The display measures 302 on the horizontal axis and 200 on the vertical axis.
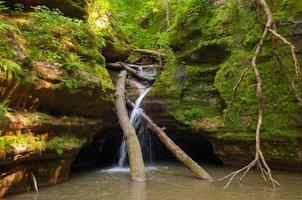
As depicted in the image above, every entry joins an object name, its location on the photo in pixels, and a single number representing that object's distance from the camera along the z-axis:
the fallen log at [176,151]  9.66
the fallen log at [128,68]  13.80
